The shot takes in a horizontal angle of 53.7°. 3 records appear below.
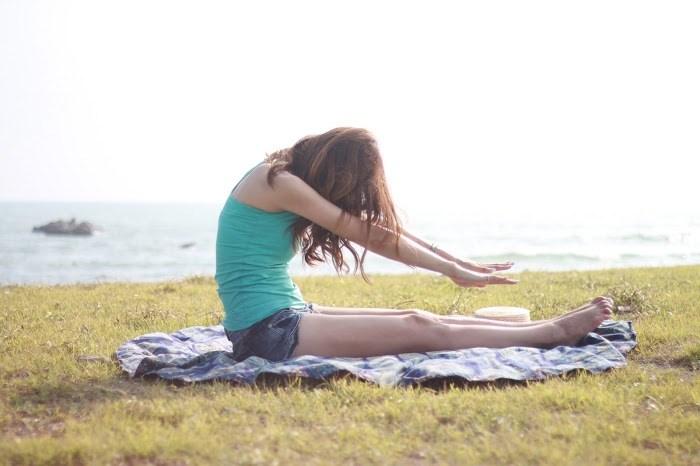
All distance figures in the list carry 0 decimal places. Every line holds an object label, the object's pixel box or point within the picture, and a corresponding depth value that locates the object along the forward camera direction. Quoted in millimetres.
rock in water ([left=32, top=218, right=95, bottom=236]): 74562
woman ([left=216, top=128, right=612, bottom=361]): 4984
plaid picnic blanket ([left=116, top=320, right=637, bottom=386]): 4602
